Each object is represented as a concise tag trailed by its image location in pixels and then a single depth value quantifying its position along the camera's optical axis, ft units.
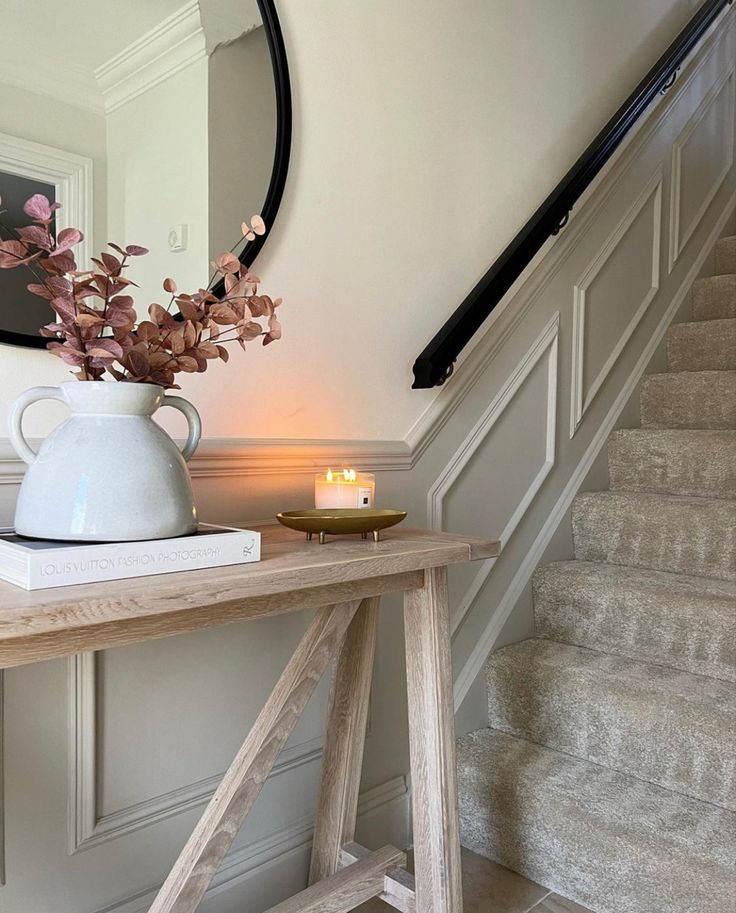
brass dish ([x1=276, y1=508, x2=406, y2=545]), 3.55
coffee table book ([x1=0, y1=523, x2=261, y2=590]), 2.43
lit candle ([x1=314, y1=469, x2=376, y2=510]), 3.90
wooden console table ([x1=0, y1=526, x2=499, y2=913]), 2.43
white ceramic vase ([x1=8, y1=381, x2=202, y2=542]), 2.73
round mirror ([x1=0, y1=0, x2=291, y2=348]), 3.45
